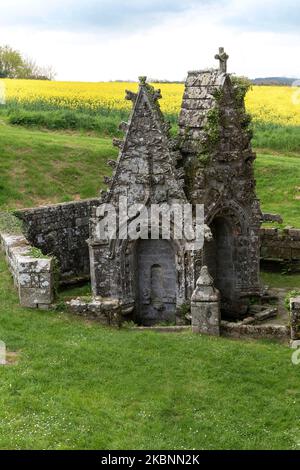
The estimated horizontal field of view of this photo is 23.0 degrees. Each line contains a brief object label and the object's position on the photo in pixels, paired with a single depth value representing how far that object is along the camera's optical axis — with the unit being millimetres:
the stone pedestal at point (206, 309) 14875
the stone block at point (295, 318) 13906
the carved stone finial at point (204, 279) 14984
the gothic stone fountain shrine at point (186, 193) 17375
